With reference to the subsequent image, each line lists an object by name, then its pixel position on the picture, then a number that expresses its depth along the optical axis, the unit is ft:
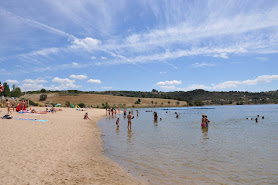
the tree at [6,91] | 312.29
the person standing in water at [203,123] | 77.05
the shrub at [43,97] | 365.51
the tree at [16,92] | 327.88
